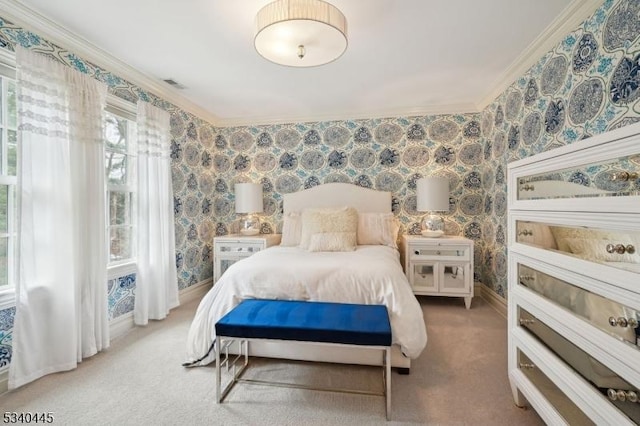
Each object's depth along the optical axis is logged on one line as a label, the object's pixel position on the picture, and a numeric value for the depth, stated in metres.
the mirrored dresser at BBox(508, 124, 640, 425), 0.86
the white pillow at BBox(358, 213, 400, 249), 3.28
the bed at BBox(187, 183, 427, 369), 1.83
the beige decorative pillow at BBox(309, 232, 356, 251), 2.86
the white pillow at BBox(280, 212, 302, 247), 3.38
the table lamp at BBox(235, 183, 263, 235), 3.79
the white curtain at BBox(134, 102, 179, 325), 2.67
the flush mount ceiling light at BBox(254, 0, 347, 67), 1.47
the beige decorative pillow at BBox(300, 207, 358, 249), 3.06
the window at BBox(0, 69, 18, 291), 1.80
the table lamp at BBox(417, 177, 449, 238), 3.28
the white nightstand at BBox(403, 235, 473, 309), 3.09
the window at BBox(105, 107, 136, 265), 2.55
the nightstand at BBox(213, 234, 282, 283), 3.51
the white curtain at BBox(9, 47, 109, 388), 1.76
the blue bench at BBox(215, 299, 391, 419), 1.47
